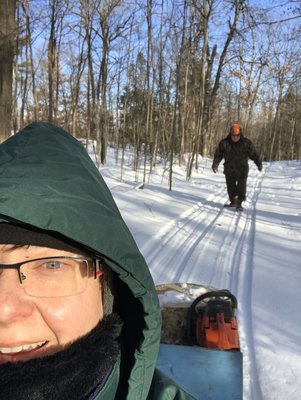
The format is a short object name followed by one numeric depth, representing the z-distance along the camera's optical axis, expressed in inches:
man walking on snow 342.0
